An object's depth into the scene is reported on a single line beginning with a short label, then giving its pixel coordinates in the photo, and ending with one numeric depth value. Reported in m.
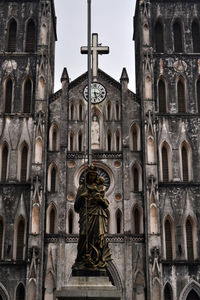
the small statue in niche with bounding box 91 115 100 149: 23.98
